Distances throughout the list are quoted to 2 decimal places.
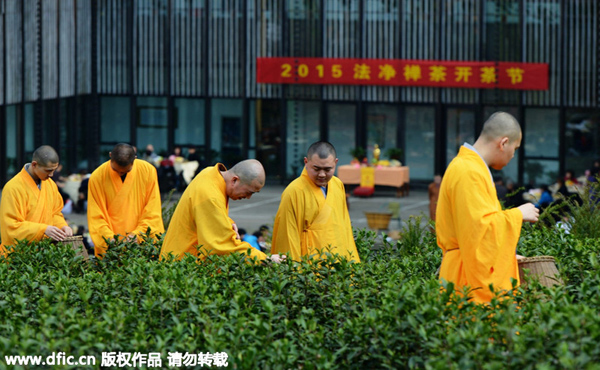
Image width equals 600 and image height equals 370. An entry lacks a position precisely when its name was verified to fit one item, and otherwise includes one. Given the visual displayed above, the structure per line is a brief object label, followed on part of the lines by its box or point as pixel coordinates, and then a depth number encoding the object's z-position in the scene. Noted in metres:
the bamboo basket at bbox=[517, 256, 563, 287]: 10.12
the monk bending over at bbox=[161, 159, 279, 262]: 11.65
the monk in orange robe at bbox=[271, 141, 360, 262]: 12.35
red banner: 42.05
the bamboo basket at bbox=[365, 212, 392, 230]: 29.79
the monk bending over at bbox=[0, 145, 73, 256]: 13.90
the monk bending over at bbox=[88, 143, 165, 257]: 14.55
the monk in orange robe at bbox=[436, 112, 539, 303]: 9.69
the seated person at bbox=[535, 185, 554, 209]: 28.72
